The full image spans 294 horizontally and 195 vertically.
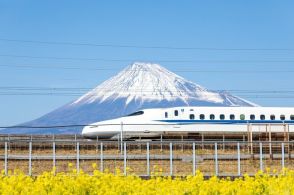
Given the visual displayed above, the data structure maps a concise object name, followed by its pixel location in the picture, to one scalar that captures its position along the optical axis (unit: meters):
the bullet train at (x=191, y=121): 53.42
